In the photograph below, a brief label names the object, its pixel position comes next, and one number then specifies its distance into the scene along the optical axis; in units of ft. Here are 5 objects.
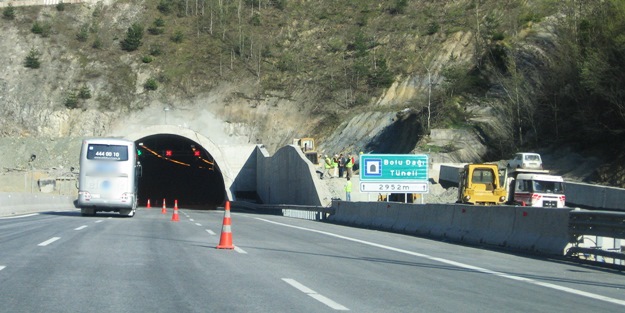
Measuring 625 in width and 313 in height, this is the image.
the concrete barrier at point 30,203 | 120.47
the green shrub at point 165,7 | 358.43
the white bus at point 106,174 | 115.55
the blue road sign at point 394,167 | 117.19
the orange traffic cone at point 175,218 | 103.44
